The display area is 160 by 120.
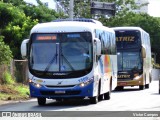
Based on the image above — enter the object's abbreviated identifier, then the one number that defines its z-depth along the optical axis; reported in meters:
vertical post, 35.56
